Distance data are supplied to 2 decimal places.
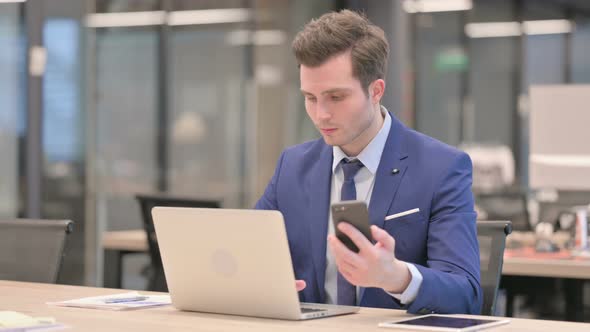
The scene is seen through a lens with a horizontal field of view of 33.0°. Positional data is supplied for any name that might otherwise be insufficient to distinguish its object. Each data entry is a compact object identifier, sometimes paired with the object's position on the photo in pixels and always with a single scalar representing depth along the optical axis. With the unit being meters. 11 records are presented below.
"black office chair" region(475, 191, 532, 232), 6.91
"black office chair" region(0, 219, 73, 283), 3.21
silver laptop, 2.15
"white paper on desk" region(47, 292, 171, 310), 2.50
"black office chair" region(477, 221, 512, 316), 2.82
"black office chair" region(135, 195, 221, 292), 5.12
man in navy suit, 2.49
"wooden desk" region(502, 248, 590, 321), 4.12
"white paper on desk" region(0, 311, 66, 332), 2.13
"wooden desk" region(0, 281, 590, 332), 2.14
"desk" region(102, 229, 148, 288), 5.47
